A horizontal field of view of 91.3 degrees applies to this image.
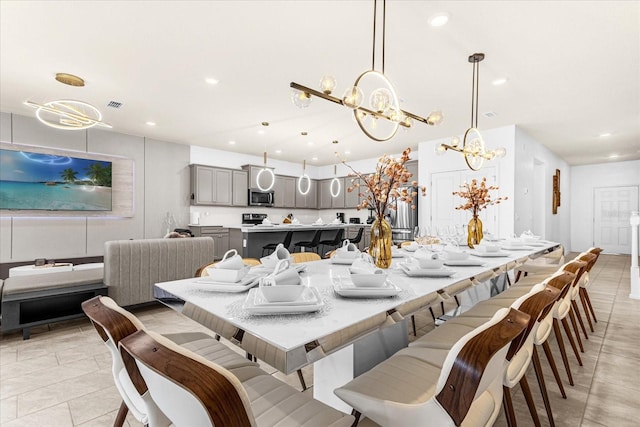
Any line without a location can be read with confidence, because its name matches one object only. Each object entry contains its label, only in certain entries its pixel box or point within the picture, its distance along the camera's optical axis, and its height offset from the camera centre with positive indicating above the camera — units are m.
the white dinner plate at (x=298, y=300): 0.95 -0.28
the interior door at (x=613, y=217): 9.02 -0.09
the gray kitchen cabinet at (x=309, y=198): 9.32 +0.43
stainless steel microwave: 7.96 +0.38
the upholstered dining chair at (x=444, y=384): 0.72 -0.55
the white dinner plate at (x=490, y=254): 2.29 -0.30
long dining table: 0.77 -0.31
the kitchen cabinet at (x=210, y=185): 7.04 +0.62
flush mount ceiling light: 3.60 +1.31
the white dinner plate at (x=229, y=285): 1.20 -0.29
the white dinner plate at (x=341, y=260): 1.93 -0.30
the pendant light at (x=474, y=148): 3.45 +0.74
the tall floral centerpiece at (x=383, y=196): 1.76 +0.10
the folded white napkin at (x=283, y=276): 1.07 -0.24
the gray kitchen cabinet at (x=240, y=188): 7.71 +0.60
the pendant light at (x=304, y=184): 9.41 +0.86
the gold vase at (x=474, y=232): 2.88 -0.18
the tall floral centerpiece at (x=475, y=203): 3.01 +0.09
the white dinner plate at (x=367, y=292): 1.12 -0.28
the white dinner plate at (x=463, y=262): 1.84 -0.29
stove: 7.63 -0.14
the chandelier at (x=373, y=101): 2.06 +0.79
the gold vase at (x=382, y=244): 1.78 -0.18
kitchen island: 5.48 -0.44
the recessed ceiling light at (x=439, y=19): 2.48 +1.57
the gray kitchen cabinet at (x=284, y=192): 8.65 +0.57
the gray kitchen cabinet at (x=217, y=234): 6.77 -0.48
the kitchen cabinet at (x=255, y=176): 7.88 +0.93
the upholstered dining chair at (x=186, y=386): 0.55 -0.33
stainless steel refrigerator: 6.86 -0.16
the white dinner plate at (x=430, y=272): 1.50 -0.28
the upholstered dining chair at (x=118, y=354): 0.84 -0.55
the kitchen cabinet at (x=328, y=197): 9.24 +0.48
